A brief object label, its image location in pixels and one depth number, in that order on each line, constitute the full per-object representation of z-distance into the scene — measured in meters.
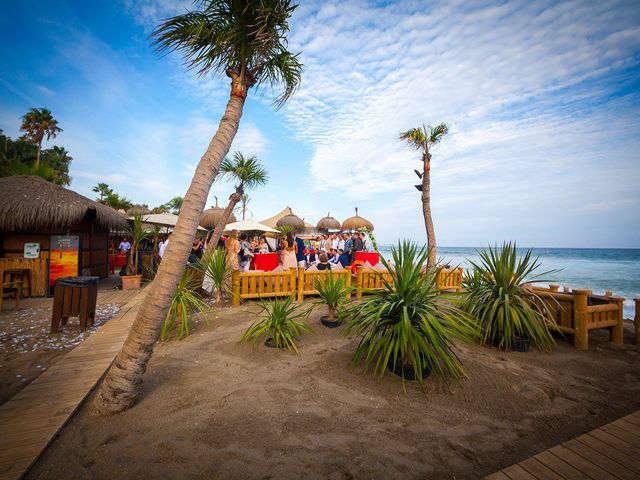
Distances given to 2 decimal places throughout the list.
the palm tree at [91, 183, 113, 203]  34.28
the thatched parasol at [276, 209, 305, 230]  21.86
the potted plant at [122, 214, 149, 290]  9.75
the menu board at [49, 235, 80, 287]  8.62
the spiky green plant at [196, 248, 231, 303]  6.67
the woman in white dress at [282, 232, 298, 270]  8.49
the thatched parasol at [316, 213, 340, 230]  23.96
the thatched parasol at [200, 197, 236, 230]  20.48
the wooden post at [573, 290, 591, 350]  4.31
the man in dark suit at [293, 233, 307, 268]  9.28
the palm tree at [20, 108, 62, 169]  31.07
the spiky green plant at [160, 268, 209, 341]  4.63
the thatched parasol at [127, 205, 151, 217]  19.41
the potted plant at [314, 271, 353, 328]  5.09
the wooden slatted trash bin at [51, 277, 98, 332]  5.04
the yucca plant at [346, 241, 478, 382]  3.01
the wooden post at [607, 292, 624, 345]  4.51
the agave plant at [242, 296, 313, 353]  4.16
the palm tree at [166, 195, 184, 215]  48.57
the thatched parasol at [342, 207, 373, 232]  21.88
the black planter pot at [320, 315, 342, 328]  5.09
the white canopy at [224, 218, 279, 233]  12.40
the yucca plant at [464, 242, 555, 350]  4.19
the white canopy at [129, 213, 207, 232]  12.30
